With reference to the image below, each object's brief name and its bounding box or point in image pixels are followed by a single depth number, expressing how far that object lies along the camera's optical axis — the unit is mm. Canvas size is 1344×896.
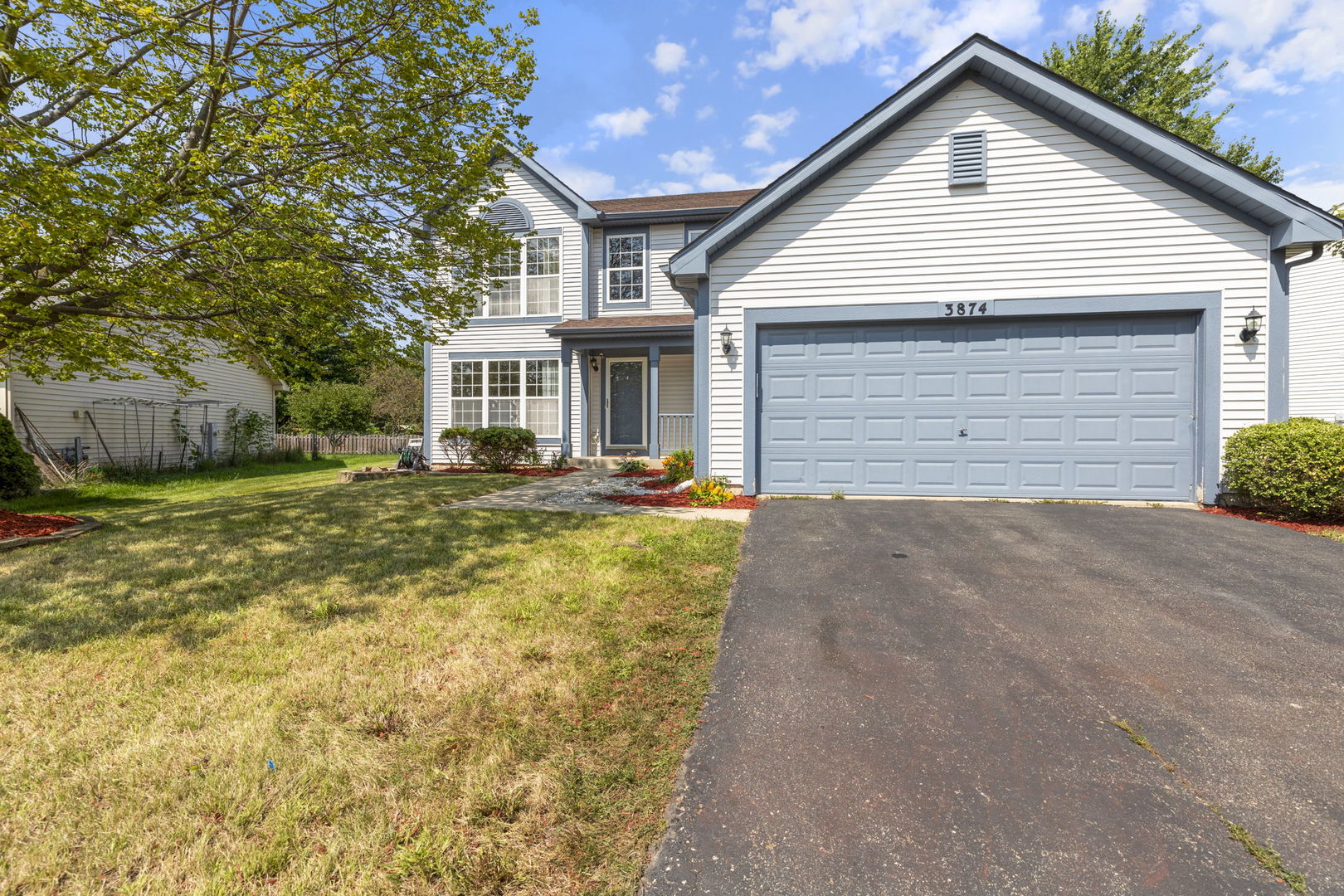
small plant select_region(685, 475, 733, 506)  8227
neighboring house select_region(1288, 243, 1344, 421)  16375
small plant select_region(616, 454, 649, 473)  13258
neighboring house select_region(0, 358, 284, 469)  13141
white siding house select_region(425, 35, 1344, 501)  7535
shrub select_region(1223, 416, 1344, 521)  6574
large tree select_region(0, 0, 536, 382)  5578
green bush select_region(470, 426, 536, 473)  13680
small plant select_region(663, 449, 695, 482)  10117
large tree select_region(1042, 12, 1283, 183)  21125
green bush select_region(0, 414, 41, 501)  9641
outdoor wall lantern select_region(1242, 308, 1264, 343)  7359
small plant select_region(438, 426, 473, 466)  14289
